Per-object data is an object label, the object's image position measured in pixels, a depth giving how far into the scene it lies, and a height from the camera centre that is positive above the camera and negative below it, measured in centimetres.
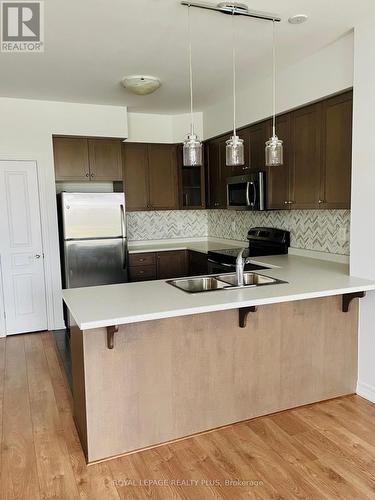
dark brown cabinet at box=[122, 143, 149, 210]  499 +39
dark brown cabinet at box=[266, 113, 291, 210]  355 +24
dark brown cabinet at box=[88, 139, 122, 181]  465 +56
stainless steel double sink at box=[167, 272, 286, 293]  282 -56
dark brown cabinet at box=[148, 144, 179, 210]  512 +38
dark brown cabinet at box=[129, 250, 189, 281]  484 -74
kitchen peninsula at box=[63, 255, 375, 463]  222 -95
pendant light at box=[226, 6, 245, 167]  232 +30
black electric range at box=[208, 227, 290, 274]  409 -50
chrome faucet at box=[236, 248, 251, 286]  271 -45
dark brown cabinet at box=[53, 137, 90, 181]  452 +55
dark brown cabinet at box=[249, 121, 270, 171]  387 +59
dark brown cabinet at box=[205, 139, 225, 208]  484 +35
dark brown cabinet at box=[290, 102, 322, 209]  322 +37
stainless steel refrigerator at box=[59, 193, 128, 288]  443 -36
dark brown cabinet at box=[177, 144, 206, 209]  523 +24
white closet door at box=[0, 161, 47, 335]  441 -45
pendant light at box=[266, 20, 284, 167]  236 +30
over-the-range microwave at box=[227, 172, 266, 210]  390 +12
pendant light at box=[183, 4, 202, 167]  228 +31
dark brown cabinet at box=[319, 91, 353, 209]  292 +37
